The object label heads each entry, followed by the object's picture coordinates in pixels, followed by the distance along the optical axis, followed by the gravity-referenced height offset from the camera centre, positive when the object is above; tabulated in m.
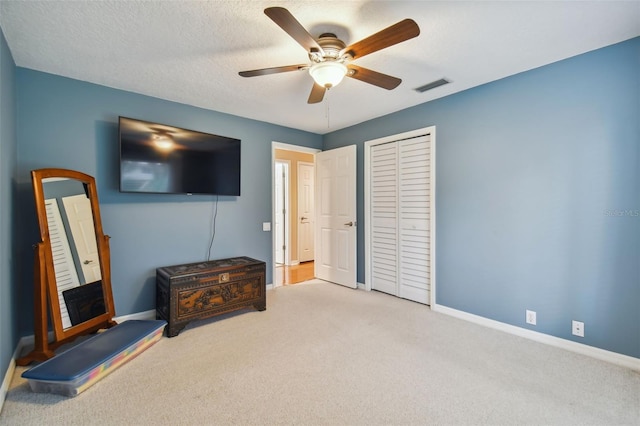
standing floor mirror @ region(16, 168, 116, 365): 2.19 -0.44
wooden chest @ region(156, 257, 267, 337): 2.74 -0.83
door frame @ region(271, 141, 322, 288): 4.15 +0.02
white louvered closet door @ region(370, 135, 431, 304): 3.48 -0.11
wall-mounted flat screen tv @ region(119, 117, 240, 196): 2.82 +0.55
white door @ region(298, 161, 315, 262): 6.17 -0.03
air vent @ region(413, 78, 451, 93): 2.81 +1.26
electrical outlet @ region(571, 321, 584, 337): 2.35 -0.99
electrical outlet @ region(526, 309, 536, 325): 2.60 -0.99
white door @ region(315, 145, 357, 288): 4.25 -0.10
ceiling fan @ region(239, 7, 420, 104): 1.52 +0.99
